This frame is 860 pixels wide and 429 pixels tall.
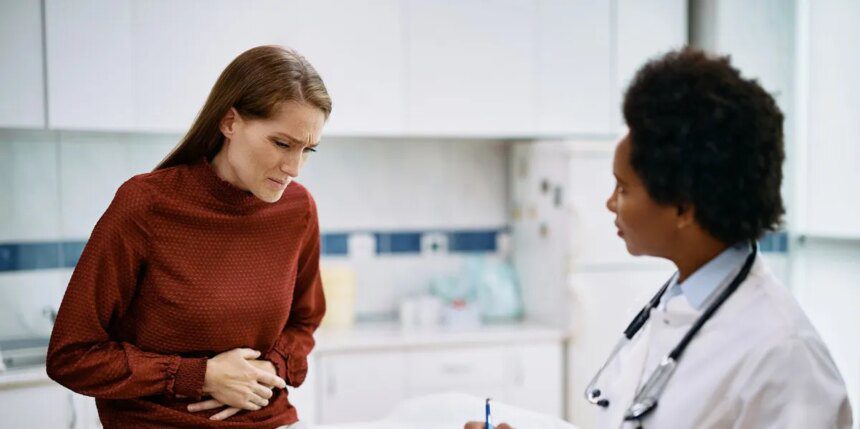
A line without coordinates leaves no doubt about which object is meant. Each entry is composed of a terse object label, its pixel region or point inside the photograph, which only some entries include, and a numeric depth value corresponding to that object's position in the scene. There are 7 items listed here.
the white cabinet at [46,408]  2.59
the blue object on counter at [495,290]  3.58
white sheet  1.62
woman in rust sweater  1.42
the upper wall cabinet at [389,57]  2.82
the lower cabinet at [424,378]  3.05
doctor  1.04
